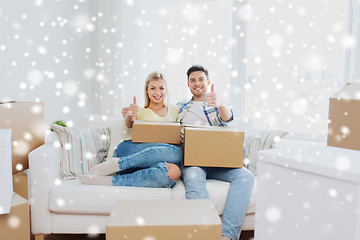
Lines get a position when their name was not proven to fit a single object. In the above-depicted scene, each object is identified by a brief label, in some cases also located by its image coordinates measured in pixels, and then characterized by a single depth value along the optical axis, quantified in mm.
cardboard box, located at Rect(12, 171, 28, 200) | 1701
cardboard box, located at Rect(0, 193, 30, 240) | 1425
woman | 1635
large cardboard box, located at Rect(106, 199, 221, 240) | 978
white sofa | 1580
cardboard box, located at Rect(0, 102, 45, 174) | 1649
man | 1543
